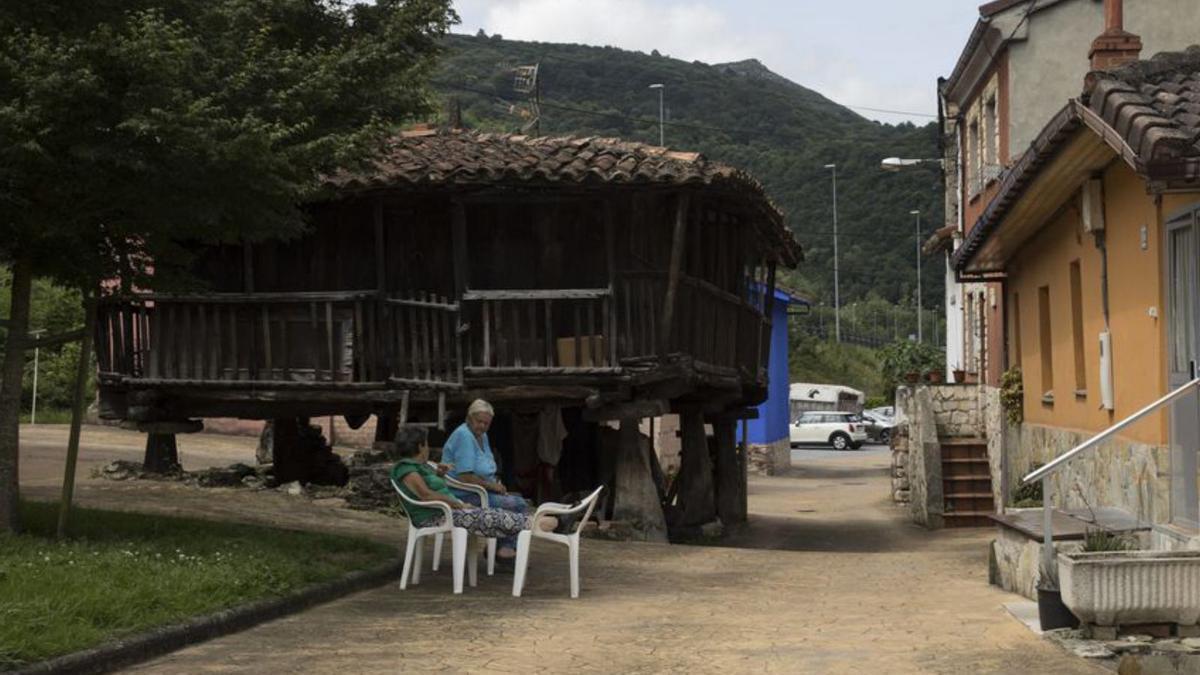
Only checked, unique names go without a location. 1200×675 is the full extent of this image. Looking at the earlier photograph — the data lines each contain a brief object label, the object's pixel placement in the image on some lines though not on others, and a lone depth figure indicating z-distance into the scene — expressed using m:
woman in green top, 11.17
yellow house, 9.77
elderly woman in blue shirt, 11.88
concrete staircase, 24.77
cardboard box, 17.08
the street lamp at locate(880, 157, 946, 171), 30.21
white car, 60.50
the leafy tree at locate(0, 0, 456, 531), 10.46
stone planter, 8.45
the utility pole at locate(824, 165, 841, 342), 81.75
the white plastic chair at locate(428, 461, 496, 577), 11.58
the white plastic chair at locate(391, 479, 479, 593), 11.10
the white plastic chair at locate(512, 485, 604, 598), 11.05
